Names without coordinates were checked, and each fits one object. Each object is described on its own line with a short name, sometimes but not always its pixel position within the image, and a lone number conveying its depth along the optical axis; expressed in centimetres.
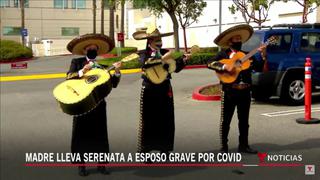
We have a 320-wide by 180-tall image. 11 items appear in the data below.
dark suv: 1105
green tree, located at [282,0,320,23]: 1569
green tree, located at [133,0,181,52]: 2736
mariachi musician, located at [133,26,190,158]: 638
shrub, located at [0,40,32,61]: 3638
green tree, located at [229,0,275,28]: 1668
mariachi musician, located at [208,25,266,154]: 666
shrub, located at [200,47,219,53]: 2975
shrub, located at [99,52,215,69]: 2478
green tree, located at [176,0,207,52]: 2994
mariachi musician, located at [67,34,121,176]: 601
